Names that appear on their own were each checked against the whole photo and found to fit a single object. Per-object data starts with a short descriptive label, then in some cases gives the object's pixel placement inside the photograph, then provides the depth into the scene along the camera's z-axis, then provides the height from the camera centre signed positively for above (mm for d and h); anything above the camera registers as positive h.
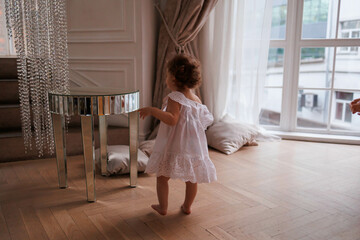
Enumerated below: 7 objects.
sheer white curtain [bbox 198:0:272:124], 3635 +88
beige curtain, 3465 +332
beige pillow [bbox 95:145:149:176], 2742 -772
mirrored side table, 2082 -298
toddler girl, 2002 -417
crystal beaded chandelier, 2609 +120
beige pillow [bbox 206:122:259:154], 3471 -718
